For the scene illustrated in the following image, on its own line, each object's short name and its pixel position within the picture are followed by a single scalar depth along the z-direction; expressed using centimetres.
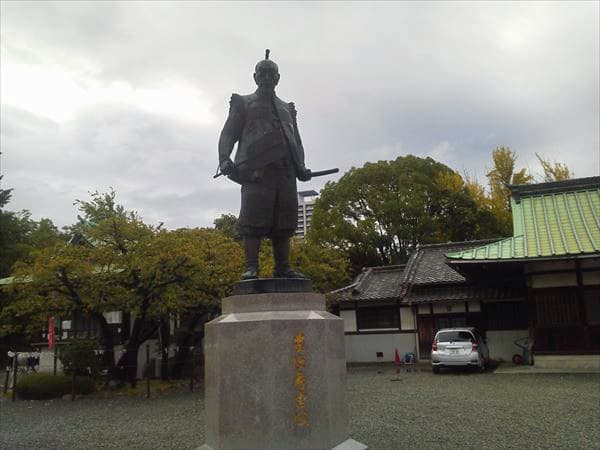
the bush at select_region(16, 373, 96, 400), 1420
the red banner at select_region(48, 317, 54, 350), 1692
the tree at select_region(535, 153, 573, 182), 2889
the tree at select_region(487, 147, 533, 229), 2967
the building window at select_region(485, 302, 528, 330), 1870
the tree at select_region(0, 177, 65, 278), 2705
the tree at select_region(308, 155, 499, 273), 2847
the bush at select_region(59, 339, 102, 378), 1485
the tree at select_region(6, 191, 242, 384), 1330
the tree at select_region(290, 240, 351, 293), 1855
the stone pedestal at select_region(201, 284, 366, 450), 441
